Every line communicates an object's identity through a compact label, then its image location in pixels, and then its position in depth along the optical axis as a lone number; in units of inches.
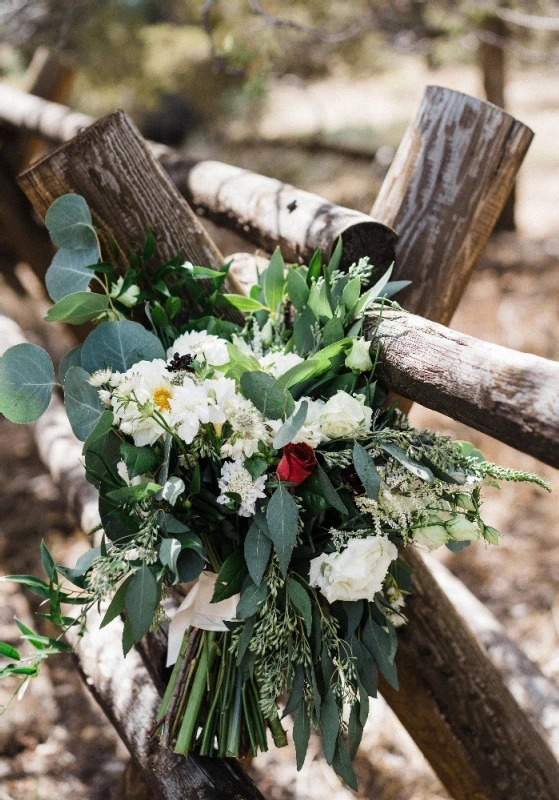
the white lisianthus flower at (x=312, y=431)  38.4
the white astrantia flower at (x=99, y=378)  38.3
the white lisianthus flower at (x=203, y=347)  41.8
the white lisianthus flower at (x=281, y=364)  41.9
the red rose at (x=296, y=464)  37.7
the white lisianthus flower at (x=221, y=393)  38.9
